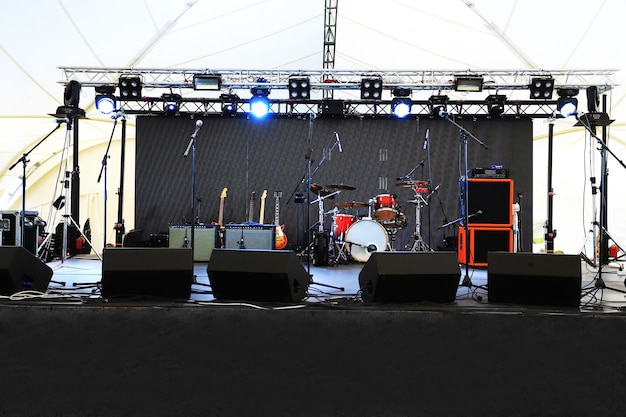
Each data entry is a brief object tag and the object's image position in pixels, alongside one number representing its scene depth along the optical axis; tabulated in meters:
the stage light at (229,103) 8.54
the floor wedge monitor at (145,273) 2.93
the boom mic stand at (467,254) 3.79
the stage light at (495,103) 8.06
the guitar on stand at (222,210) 8.96
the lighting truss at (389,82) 7.61
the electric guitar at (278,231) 8.03
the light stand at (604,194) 3.76
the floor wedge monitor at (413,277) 2.82
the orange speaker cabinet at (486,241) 6.20
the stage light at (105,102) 7.30
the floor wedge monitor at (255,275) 2.84
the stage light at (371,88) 7.43
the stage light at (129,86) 7.42
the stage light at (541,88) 7.30
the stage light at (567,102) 7.35
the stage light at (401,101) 7.72
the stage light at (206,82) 7.42
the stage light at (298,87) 7.48
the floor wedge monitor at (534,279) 2.82
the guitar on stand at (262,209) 9.03
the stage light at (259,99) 7.75
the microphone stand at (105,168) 5.10
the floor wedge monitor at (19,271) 2.88
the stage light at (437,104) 8.36
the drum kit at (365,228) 6.83
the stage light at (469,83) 7.40
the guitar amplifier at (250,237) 6.62
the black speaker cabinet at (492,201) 6.22
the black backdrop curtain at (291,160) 9.27
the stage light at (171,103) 8.32
